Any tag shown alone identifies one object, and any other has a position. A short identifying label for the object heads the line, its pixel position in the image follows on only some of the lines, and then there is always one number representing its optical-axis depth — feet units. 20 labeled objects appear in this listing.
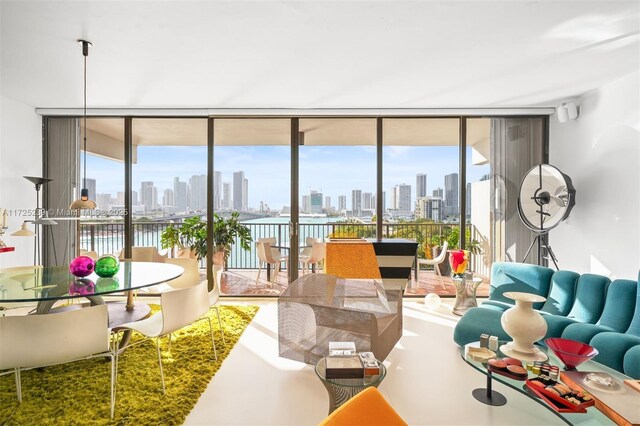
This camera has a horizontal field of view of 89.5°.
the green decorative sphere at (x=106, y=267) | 8.92
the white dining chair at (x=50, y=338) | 5.92
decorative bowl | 6.33
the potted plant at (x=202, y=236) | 16.11
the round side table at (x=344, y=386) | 5.88
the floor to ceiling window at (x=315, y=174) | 15.53
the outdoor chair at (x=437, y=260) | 15.94
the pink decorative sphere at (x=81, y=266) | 8.74
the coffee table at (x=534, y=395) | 5.15
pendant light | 9.04
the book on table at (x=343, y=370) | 6.03
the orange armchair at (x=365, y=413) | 3.25
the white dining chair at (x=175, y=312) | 7.58
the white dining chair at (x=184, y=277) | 11.41
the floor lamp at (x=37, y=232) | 10.23
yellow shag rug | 6.68
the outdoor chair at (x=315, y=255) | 15.99
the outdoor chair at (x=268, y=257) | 16.17
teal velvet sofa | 7.18
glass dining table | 7.39
